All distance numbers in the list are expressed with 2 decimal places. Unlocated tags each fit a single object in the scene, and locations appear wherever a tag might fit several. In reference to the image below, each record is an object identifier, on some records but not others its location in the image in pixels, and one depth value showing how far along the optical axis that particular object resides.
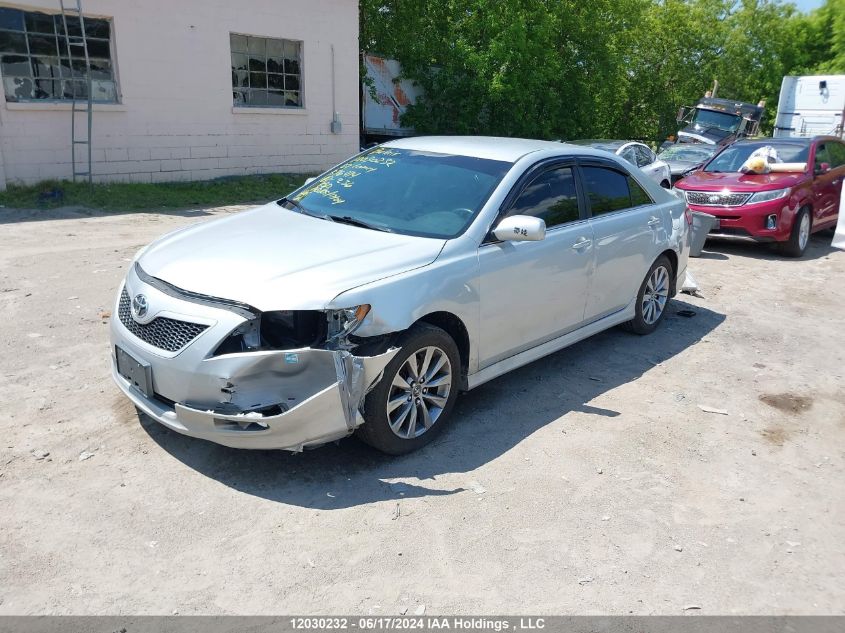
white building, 11.39
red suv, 9.95
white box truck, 22.45
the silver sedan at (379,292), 3.50
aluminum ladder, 11.34
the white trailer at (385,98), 18.38
